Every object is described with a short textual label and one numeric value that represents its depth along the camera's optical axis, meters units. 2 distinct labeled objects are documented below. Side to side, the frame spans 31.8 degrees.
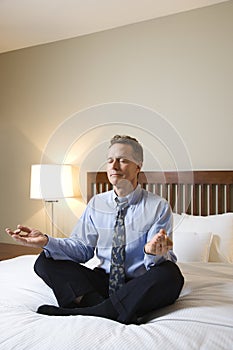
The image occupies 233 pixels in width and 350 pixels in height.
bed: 1.10
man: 1.38
